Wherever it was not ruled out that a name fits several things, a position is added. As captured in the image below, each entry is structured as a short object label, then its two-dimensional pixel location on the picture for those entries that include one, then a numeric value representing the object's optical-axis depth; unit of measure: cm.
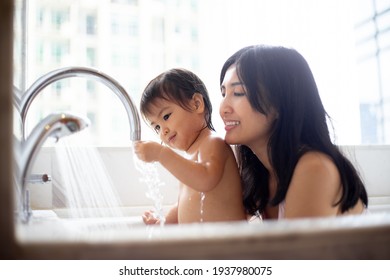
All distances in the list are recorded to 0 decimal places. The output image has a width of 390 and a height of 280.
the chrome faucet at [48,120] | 61
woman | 81
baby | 92
